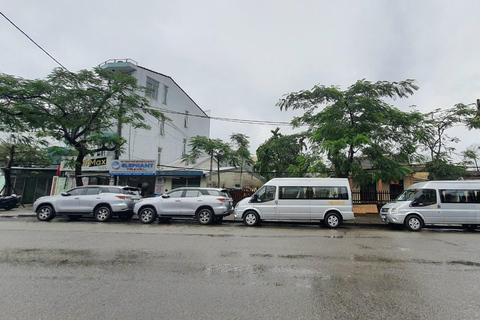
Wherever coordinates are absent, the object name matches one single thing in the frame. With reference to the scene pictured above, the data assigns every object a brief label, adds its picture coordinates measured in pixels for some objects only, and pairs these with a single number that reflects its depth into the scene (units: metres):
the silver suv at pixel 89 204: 12.51
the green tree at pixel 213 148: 19.88
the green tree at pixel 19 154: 20.25
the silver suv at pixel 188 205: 12.04
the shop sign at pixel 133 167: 19.84
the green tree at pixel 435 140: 15.99
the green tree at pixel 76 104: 13.38
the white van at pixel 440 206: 11.14
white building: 21.64
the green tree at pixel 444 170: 17.28
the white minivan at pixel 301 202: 11.56
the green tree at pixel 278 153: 30.03
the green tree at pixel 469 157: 18.48
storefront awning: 19.62
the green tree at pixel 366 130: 13.95
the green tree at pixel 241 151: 21.43
